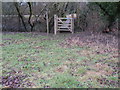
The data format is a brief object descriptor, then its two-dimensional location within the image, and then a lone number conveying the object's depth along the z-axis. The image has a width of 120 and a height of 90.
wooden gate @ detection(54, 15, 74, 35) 13.95
